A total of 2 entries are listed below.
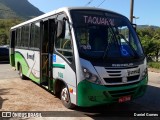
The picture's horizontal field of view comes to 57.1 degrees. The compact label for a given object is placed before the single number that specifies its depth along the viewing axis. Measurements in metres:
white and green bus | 3.53
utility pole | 11.14
